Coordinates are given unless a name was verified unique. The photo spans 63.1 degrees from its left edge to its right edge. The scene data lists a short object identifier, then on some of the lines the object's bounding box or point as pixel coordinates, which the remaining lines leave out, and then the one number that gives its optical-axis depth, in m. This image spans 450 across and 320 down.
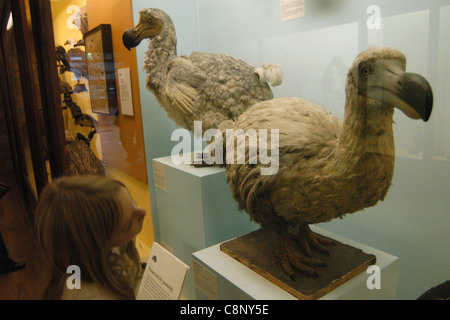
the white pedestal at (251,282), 1.21
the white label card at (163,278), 0.91
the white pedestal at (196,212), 1.83
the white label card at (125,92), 2.14
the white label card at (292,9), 1.68
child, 0.81
